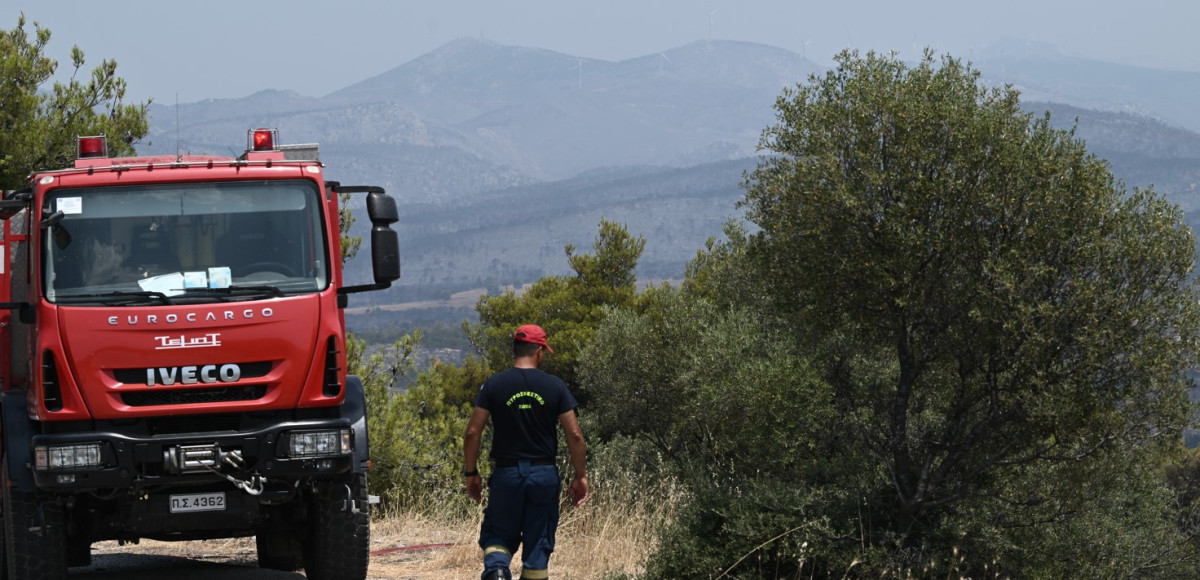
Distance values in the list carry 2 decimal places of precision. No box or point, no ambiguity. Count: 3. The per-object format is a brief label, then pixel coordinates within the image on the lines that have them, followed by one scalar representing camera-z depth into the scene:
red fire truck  17.00
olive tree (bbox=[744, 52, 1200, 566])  26.02
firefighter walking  15.30
